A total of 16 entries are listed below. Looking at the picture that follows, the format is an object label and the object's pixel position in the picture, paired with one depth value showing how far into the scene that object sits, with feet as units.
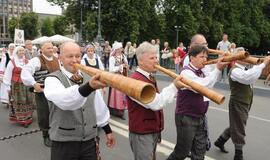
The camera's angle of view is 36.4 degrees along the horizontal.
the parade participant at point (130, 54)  67.00
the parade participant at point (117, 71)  29.19
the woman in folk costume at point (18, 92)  27.63
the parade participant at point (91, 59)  25.66
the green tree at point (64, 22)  124.08
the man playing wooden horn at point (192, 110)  14.87
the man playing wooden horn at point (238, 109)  18.02
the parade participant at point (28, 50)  29.17
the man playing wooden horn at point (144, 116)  13.23
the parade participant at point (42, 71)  21.76
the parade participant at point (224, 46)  49.59
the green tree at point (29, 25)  238.07
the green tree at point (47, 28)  252.17
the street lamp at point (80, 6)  115.65
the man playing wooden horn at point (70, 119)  11.20
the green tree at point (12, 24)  262.47
